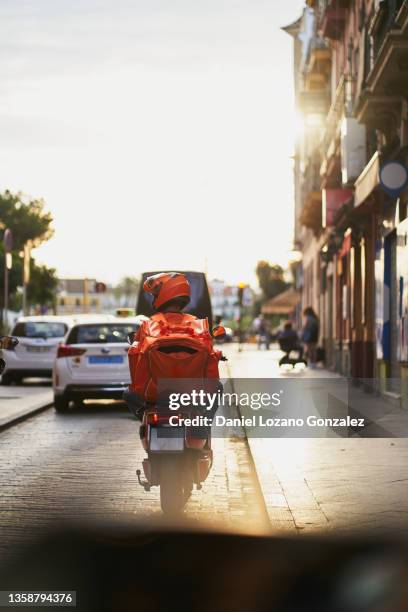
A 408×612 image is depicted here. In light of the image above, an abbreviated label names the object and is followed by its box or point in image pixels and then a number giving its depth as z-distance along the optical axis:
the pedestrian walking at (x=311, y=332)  36.09
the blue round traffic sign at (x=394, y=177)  17.92
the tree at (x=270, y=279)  148.38
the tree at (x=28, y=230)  87.38
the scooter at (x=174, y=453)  7.47
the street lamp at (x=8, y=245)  26.15
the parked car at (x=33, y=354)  26.56
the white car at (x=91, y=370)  18.45
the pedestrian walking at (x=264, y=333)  59.93
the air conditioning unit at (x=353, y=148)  24.78
